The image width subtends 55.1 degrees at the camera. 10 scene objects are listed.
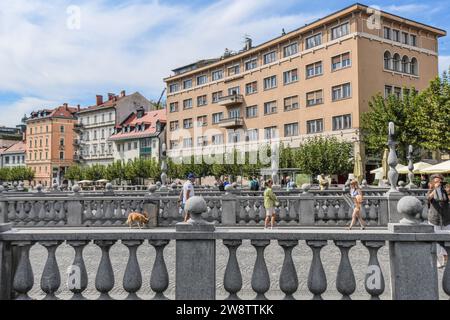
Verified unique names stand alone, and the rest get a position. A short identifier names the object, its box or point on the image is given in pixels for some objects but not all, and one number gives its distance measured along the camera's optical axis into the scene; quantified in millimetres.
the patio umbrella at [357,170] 27781
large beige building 41406
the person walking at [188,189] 13586
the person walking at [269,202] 14141
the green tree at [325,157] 38656
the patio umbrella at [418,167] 26875
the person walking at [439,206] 9133
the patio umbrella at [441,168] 21438
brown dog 14125
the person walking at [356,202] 14062
